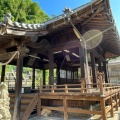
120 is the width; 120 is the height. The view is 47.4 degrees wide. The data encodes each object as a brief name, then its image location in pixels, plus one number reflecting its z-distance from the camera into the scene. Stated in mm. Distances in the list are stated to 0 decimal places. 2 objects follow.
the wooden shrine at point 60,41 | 5734
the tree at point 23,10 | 25922
